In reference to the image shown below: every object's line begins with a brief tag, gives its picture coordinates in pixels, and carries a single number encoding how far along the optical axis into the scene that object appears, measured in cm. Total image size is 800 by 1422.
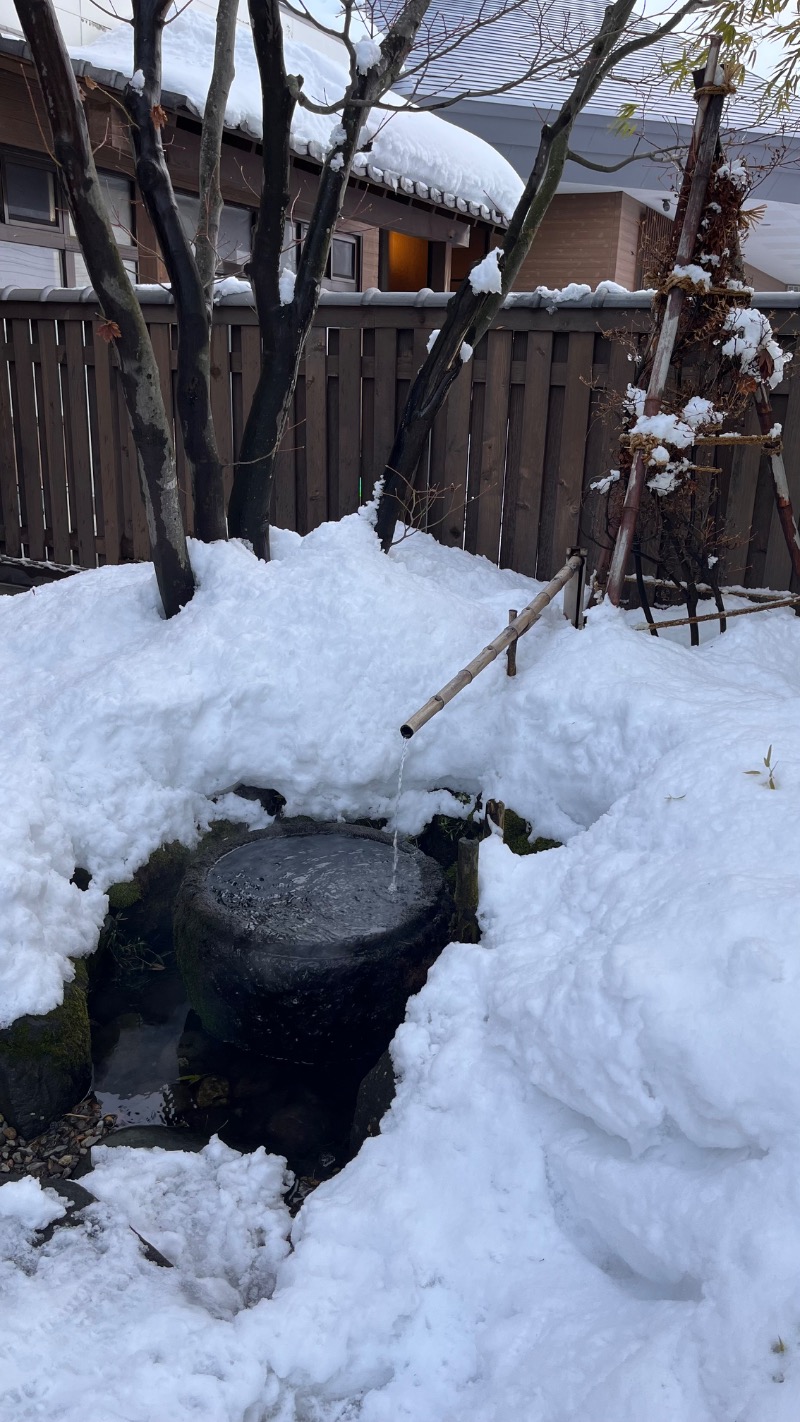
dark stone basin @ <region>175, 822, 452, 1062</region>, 345
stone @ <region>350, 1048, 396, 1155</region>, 312
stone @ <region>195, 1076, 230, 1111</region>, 368
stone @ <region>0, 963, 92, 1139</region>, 343
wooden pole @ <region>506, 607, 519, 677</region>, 445
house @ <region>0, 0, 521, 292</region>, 736
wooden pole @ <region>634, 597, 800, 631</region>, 481
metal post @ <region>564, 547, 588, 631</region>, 469
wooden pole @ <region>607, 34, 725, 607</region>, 459
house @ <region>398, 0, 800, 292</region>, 1326
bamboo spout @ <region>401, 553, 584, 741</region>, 360
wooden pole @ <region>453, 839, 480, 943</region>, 364
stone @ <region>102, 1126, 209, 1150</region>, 332
